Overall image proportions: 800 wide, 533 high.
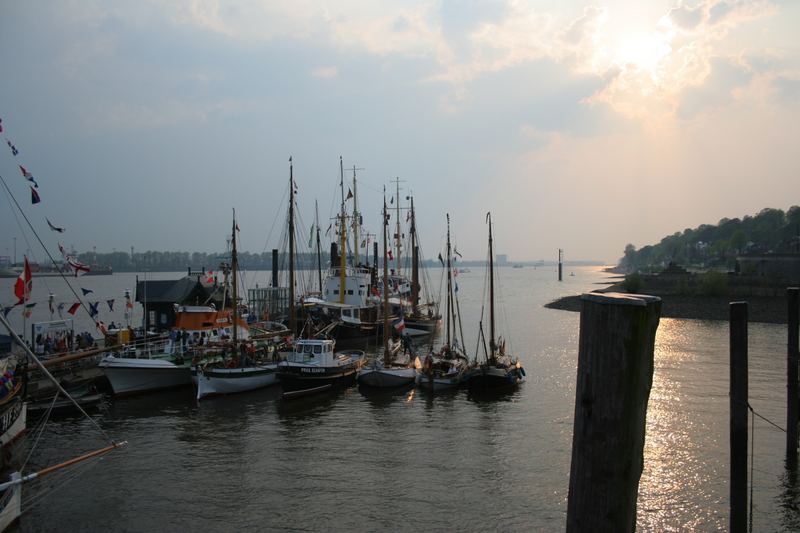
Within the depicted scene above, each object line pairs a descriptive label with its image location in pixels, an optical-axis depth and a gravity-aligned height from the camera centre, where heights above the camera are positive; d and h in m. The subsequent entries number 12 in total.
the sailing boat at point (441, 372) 32.44 -6.51
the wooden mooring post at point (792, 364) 15.80 -3.02
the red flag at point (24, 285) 26.42 -1.02
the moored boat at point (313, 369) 31.27 -6.16
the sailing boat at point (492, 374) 31.78 -6.45
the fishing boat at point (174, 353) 31.20 -5.38
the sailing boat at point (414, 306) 59.34 -5.31
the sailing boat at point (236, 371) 31.11 -6.20
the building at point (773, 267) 86.30 -1.36
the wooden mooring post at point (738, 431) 12.26 -3.85
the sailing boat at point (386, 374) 32.84 -6.61
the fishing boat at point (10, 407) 20.00 -5.35
